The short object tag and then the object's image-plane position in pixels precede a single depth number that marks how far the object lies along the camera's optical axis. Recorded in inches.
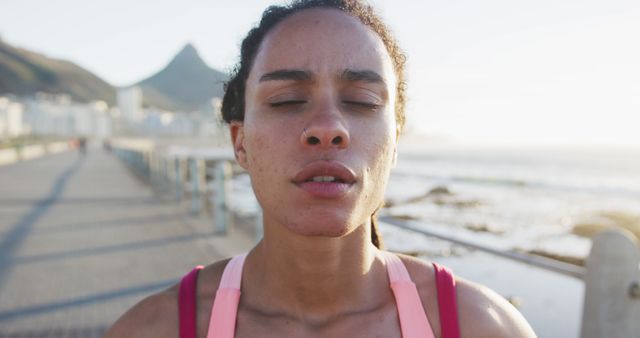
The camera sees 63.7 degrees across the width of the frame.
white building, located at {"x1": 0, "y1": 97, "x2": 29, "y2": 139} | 5013.8
